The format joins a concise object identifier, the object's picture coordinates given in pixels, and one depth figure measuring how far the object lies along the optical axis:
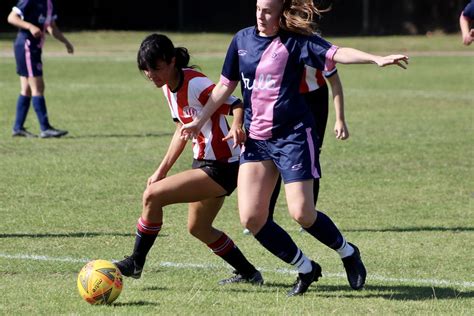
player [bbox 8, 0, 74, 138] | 28.14
